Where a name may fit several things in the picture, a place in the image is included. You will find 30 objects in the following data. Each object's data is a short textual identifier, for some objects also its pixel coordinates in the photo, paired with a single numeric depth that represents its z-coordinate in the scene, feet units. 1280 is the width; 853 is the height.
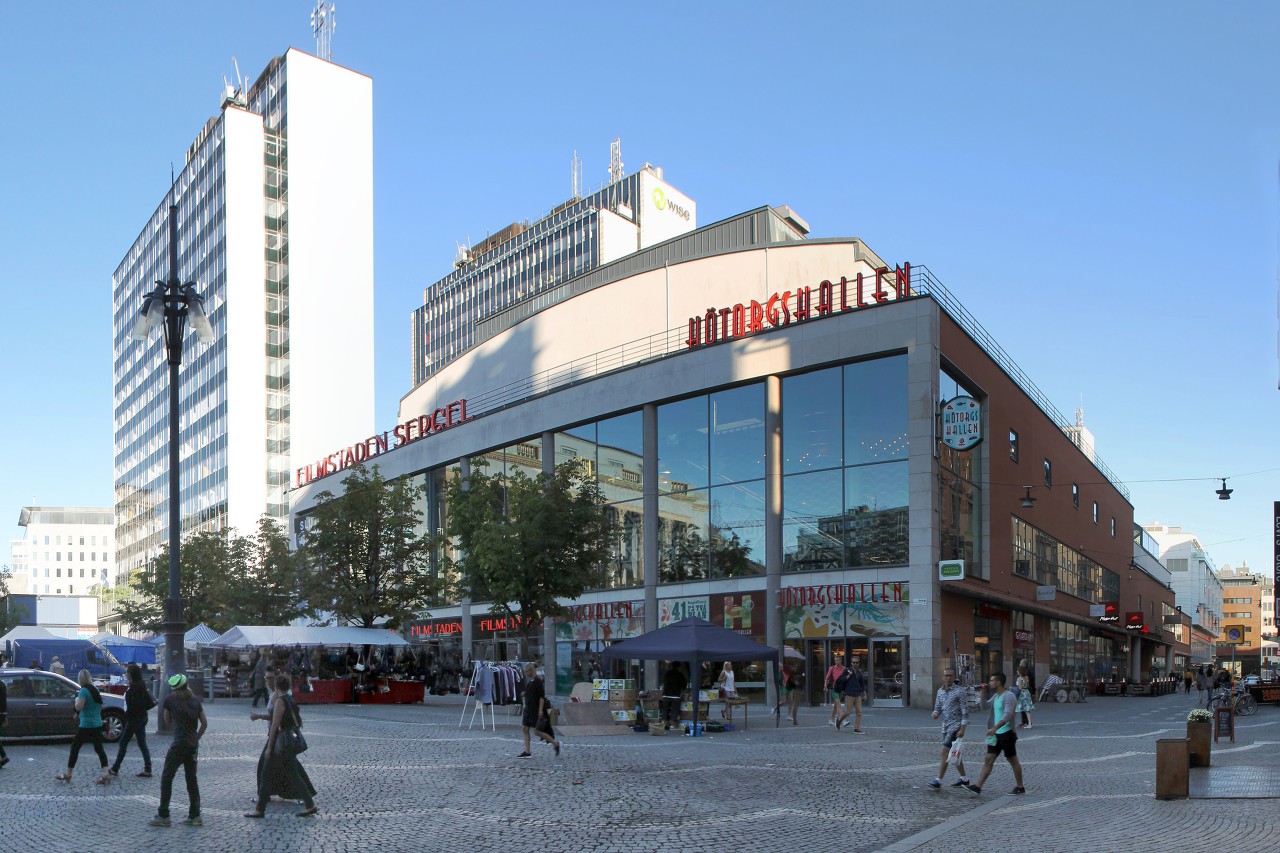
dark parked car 70.03
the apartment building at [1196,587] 480.64
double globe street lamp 69.87
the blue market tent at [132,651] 160.86
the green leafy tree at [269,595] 158.10
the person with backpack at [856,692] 88.63
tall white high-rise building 347.77
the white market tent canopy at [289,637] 119.24
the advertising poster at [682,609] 140.15
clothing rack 88.89
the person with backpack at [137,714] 55.47
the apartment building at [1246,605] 617.62
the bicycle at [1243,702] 122.89
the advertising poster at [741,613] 134.31
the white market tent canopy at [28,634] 140.97
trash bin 48.91
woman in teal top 55.31
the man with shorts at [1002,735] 51.08
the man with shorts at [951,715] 54.34
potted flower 61.77
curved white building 125.18
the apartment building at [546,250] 408.26
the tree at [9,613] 262.26
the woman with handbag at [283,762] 44.55
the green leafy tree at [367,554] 142.00
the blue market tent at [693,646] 85.51
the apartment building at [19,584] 588.91
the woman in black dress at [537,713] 66.33
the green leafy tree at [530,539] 120.26
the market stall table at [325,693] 126.11
